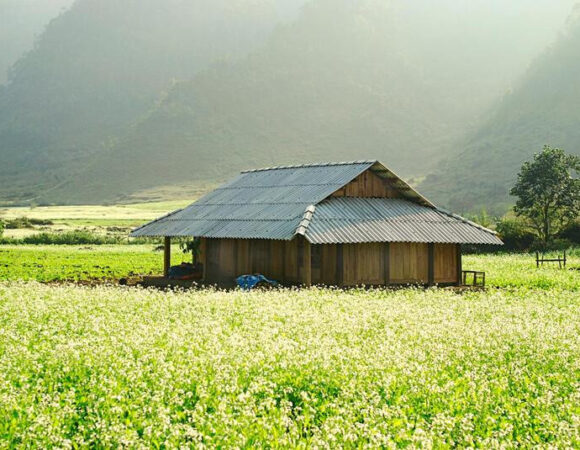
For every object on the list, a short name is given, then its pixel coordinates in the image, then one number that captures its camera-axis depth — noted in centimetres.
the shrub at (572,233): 6179
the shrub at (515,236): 6152
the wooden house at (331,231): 2995
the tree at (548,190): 6172
